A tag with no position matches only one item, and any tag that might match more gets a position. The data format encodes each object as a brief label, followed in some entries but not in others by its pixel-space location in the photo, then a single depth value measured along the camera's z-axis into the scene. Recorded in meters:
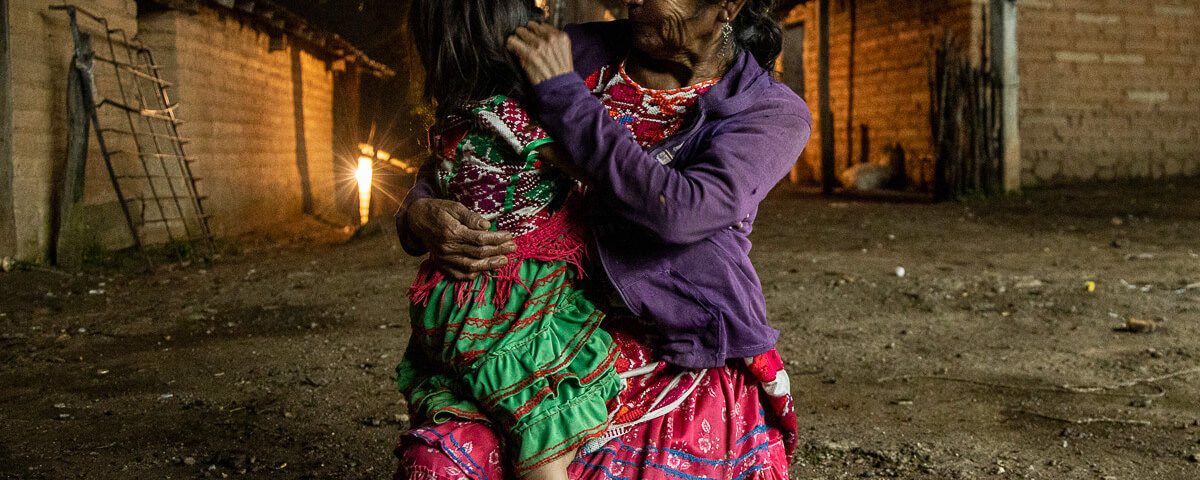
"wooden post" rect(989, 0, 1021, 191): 11.38
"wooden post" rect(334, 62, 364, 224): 15.62
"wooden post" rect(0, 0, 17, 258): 6.20
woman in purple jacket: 1.31
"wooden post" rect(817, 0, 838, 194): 13.41
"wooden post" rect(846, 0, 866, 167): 13.85
